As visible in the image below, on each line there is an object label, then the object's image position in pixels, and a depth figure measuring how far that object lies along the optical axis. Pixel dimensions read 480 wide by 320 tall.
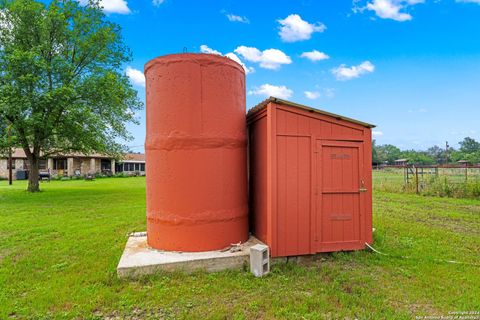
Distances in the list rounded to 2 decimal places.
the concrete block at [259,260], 3.87
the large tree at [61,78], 12.35
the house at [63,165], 29.67
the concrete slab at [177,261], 3.81
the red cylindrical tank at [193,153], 4.36
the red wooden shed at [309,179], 4.36
